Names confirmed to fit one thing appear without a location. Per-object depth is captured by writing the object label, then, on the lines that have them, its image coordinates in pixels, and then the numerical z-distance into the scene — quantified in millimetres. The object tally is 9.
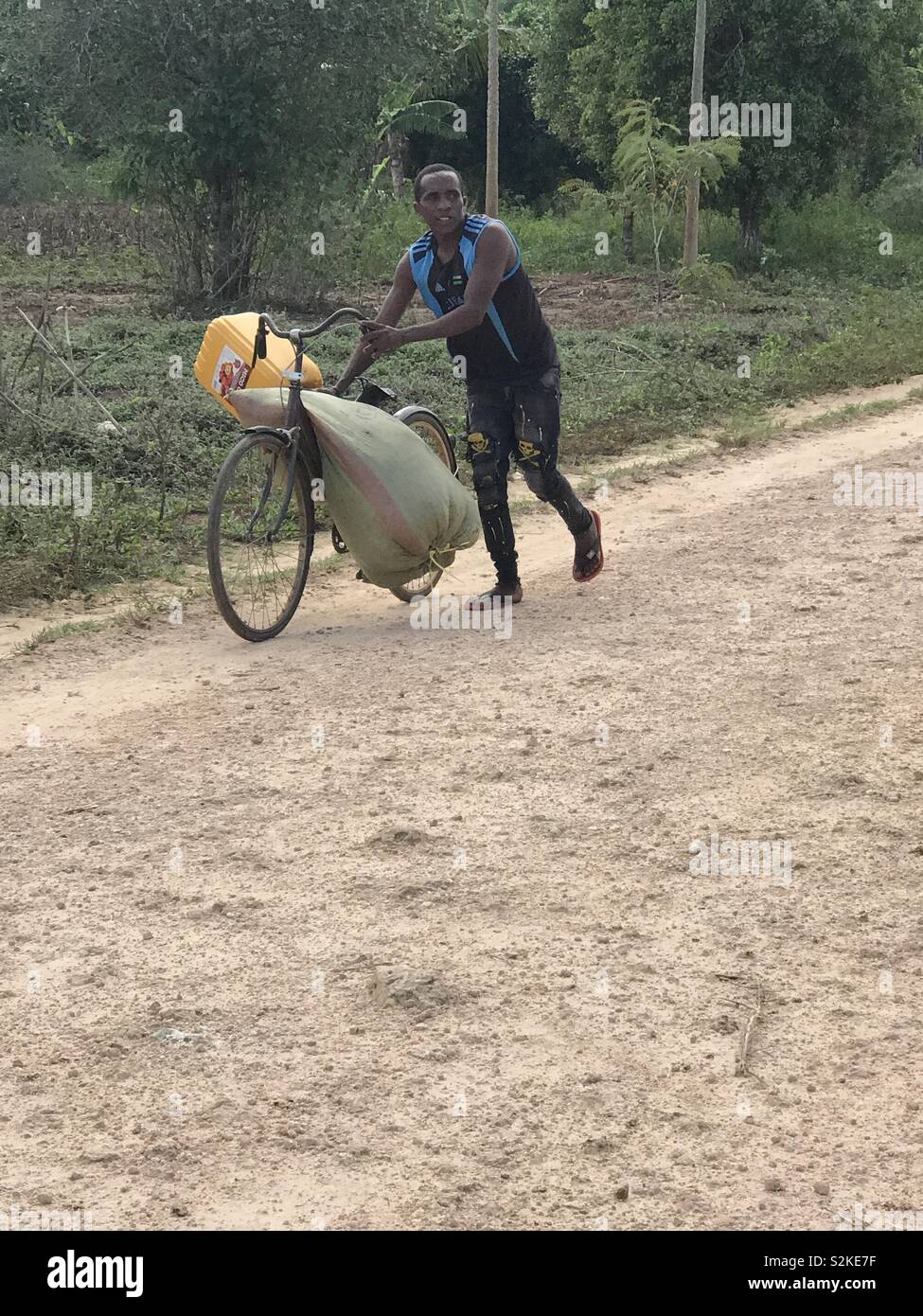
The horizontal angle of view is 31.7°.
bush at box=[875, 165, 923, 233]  23875
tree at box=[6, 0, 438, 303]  15875
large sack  6156
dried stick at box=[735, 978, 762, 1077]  3221
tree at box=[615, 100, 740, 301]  19156
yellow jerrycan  6289
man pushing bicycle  5996
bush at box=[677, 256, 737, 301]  18812
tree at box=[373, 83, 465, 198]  28844
